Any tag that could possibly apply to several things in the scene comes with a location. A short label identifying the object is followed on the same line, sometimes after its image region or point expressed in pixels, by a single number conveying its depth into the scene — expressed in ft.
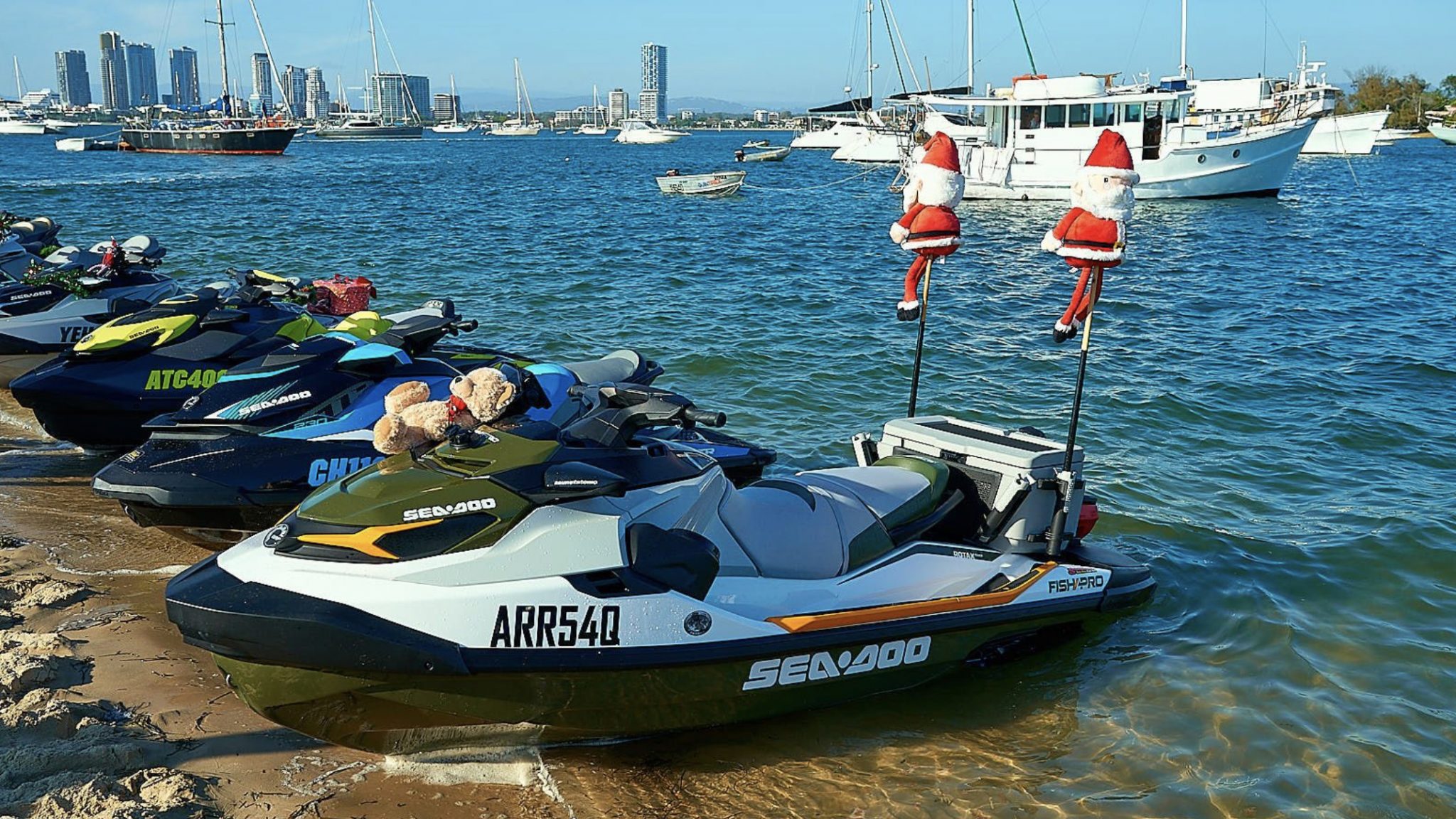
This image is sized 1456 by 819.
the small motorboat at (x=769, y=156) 231.91
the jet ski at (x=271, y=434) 19.43
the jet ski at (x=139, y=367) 24.02
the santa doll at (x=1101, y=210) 17.95
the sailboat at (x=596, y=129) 581.53
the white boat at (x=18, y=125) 416.05
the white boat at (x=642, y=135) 407.85
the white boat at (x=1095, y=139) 110.42
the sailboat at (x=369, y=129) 384.68
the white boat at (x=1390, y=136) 265.54
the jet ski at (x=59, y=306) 29.48
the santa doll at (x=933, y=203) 20.17
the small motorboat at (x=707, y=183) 128.98
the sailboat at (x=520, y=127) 557.33
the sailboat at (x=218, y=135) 231.91
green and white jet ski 12.32
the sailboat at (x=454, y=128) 613.93
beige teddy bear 13.98
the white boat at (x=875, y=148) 203.82
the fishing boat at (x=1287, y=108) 154.92
